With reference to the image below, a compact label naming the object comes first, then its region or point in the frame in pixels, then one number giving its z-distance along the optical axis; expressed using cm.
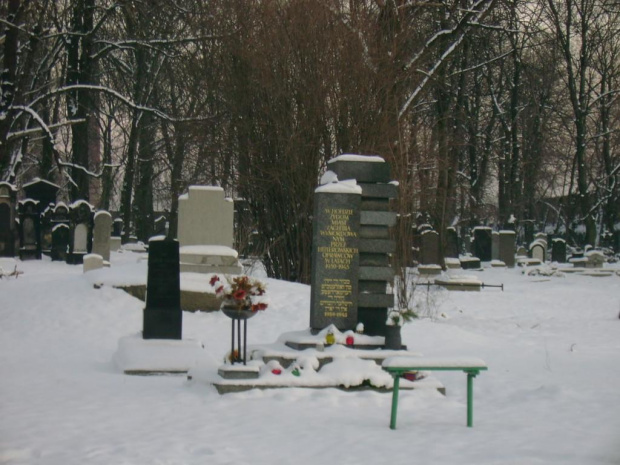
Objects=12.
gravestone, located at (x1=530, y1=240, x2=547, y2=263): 3816
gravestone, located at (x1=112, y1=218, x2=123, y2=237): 3875
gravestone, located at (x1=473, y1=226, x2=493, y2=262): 3819
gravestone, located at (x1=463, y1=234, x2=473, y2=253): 4486
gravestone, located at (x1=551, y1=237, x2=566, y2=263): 3897
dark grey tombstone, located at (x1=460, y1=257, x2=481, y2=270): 3466
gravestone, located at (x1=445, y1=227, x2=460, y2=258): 3319
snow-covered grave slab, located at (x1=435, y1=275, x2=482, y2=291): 2495
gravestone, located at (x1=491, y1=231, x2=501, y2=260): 3881
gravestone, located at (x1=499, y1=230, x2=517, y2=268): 3678
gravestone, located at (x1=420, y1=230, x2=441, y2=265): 2967
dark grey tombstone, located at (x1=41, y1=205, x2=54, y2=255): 2926
